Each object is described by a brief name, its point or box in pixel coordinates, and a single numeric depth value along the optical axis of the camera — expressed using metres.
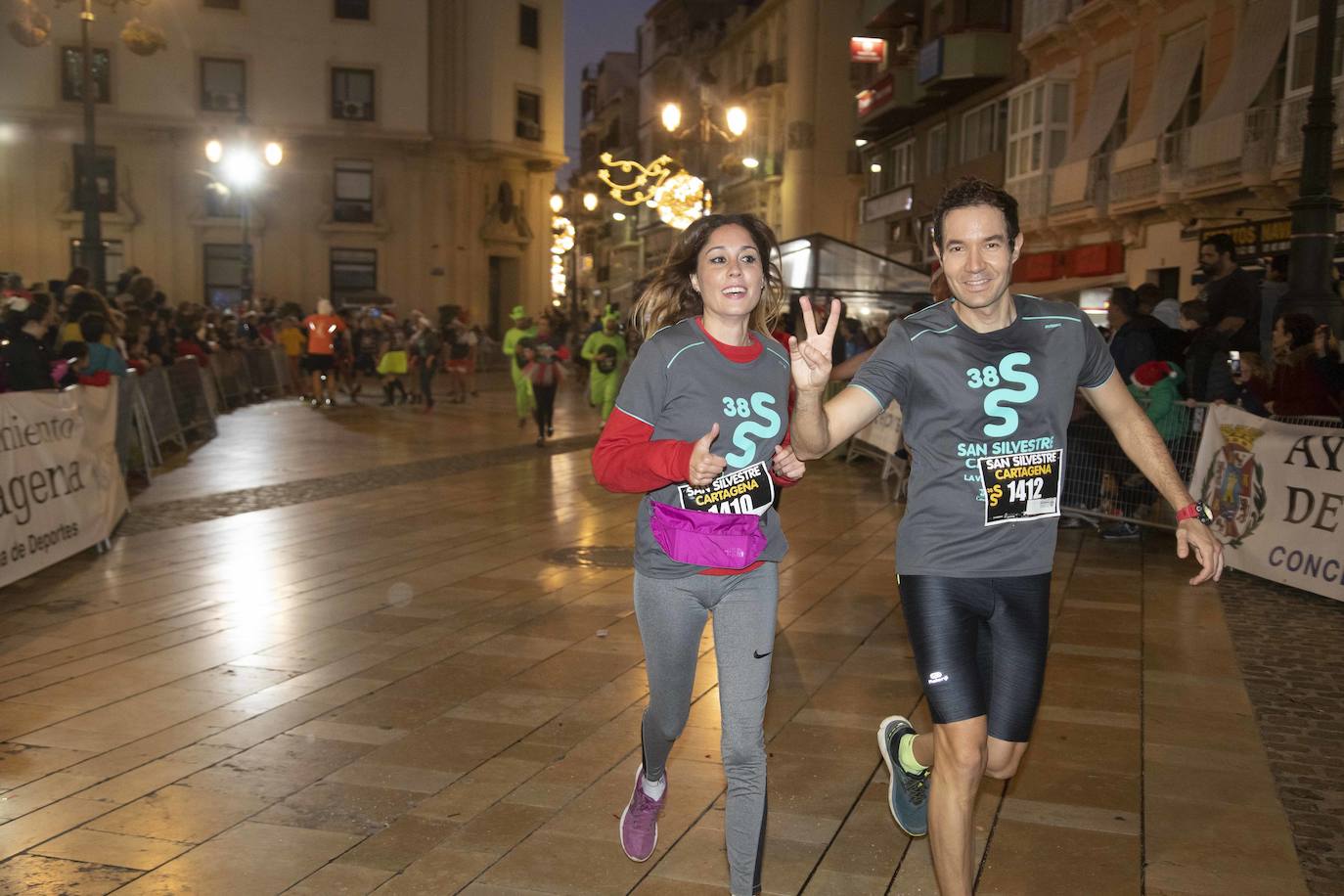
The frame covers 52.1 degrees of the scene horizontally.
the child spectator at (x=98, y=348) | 13.03
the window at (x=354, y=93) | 47.03
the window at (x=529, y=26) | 49.75
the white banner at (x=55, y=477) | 8.62
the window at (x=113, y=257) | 45.22
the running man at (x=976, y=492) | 3.69
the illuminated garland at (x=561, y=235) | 57.44
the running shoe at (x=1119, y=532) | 11.37
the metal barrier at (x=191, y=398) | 17.75
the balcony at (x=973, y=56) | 31.53
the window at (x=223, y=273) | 46.16
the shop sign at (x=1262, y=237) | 20.75
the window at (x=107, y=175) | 45.09
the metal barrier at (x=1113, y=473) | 10.98
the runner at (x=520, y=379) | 20.03
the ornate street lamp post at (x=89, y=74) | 17.30
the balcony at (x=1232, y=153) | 20.22
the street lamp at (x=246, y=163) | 27.02
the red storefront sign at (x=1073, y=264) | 25.91
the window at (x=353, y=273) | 47.44
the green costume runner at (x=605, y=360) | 17.95
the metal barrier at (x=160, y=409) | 15.57
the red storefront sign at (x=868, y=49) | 42.12
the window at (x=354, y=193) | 47.44
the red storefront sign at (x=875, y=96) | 37.02
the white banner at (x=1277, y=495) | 8.81
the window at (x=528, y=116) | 49.91
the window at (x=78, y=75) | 44.41
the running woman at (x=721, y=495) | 3.82
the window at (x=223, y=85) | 45.78
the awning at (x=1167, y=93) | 23.09
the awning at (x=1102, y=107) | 25.84
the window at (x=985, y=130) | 31.80
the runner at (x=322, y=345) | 25.42
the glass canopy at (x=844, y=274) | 22.27
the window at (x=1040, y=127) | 28.16
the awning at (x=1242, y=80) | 20.25
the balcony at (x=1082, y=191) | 25.92
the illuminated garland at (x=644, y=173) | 20.62
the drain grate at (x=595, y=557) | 9.71
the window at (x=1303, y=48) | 19.28
